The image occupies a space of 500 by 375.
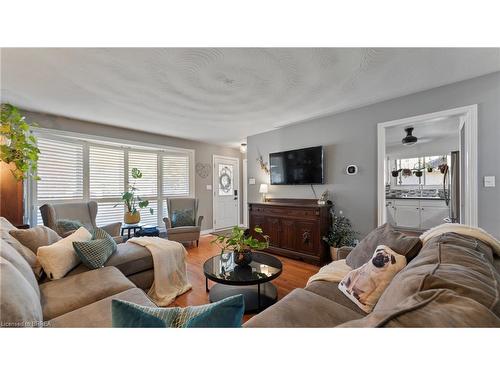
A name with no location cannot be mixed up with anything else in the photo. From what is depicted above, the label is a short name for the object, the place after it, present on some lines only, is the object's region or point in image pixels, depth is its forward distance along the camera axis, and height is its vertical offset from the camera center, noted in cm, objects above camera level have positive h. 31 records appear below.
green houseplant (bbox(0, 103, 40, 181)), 154 +38
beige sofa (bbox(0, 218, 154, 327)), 80 -70
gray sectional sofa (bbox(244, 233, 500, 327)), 52 -34
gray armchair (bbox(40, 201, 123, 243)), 256 -39
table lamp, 400 -4
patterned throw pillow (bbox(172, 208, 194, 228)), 386 -62
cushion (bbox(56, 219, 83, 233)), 252 -50
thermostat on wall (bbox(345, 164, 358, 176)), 299 +26
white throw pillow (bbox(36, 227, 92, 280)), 152 -57
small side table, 350 -72
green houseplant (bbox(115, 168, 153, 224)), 363 -30
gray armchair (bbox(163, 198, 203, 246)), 358 -70
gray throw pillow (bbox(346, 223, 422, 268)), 128 -42
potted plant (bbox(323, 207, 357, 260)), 287 -74
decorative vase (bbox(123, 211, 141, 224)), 361 -57
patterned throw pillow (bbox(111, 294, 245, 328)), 63 -43
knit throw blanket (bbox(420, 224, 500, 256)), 108 -29
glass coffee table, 168 -80
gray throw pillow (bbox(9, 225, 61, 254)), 157 -41
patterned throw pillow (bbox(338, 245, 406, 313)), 115 -57
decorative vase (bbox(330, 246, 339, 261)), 283 -96
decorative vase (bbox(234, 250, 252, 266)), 189 -69
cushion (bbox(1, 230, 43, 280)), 139 -49
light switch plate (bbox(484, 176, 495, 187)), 203 +5
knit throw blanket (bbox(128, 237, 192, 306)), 198 -89
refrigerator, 320 +0
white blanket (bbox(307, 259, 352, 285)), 149 -69
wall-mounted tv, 331 +37
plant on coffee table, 189 -57
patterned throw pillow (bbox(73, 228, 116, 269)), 166 -56
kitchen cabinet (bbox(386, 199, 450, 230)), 449 -65
